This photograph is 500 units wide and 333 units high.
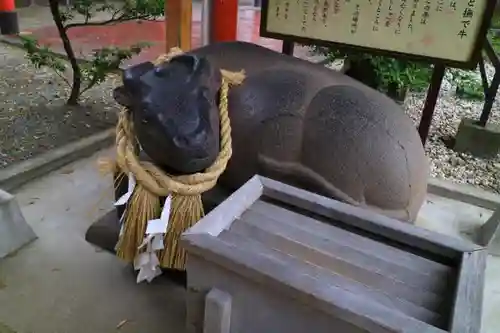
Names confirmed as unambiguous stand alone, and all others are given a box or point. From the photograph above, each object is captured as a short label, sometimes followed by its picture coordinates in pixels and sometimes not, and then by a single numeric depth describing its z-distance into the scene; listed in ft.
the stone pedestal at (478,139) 9.77
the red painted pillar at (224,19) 10.41
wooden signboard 6.60
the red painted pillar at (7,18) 16.94
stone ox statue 4.76
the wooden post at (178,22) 9.04
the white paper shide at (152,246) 4.71
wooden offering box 2.97
